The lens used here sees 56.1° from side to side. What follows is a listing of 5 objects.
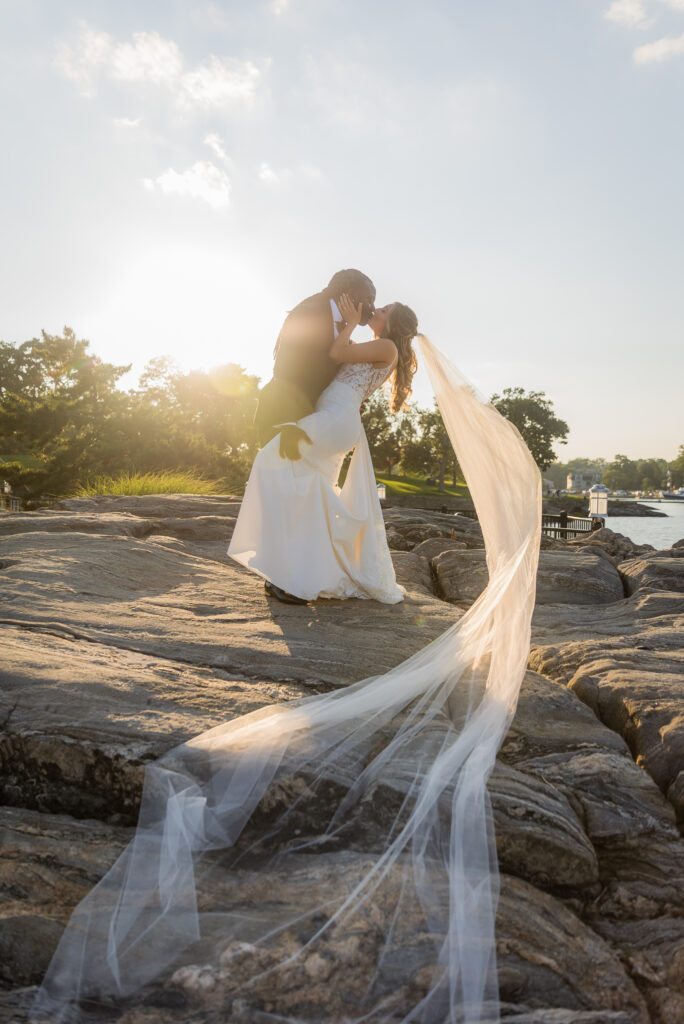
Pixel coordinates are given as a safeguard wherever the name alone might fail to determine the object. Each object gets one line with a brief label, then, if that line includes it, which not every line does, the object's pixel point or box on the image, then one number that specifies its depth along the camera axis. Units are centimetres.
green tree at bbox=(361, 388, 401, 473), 5653
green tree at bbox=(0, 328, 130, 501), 2303
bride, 529
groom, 537
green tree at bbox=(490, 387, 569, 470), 7244
